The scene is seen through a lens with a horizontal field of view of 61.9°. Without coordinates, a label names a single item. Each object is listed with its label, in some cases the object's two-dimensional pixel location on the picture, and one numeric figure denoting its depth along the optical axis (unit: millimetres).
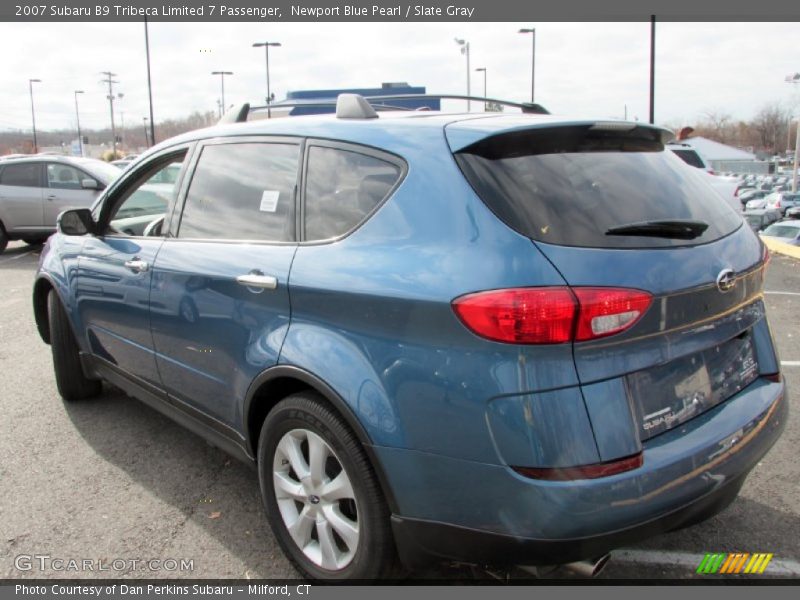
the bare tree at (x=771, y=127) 109000
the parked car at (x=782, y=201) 36375
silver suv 12086
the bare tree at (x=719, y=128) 113250
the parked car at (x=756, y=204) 38544
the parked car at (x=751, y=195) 47188
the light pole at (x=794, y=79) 37797
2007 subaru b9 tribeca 1933
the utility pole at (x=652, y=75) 20572
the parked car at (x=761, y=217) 26802
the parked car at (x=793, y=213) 30245
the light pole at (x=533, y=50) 33159
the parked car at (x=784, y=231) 21391
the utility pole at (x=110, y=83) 76625
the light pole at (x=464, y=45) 35312
